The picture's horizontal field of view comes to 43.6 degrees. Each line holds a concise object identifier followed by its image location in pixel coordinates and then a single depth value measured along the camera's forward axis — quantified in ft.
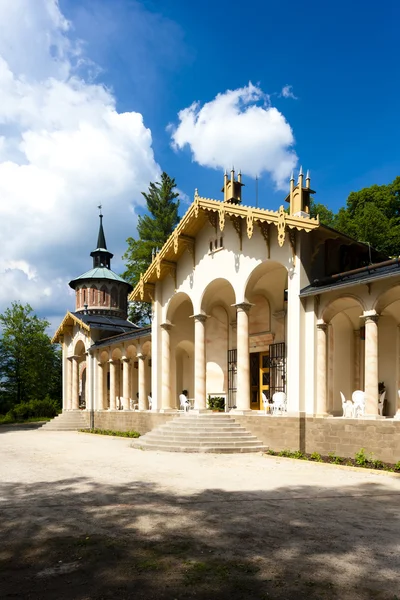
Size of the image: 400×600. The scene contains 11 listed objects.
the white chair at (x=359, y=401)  50.78
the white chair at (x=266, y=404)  60.70
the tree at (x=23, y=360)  168.35
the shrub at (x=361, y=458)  43.68
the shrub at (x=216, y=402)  75.61
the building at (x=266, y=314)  52.65
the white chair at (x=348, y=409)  52.65
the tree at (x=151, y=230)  151.12
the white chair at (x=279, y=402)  57.88
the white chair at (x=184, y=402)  73.69
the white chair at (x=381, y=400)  55.43
